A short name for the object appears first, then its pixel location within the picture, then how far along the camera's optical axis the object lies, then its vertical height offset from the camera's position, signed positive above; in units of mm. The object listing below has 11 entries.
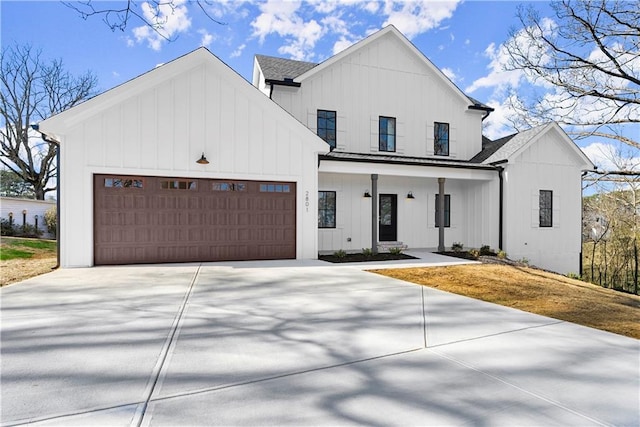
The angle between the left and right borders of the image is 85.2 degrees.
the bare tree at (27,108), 22250 +6910
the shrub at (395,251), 11545 -1242
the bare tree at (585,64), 10648 +5074
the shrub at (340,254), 10781 -1275
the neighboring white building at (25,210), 15828 +137
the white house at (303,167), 8898 +1450
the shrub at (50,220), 16219 -324
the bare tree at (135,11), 4211 +2536
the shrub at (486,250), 12422 -1314
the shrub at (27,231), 15781 -823
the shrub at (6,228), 15227 -666
